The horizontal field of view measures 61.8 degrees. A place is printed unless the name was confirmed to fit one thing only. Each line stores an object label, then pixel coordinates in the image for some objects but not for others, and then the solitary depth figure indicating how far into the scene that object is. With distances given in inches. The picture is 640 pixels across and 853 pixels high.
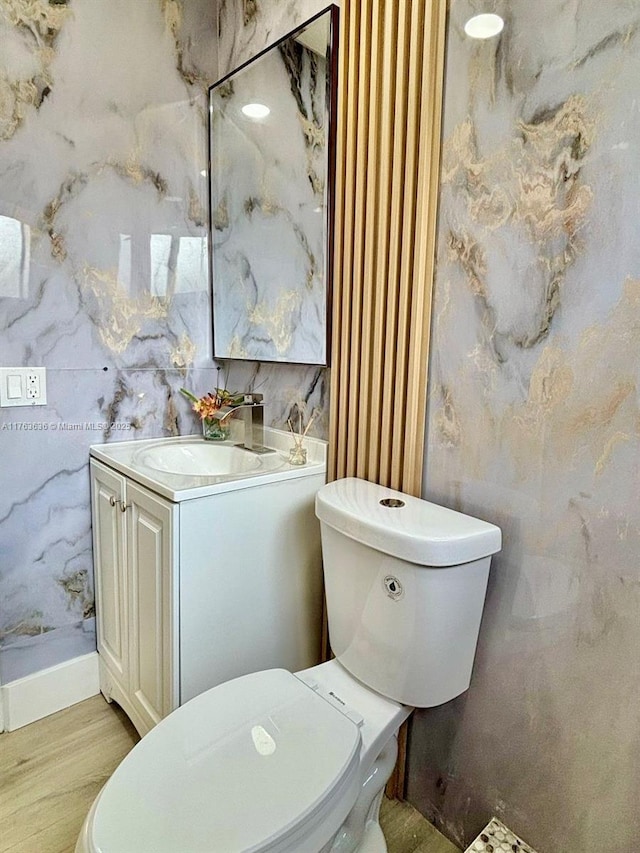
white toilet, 33.3
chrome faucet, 70.6
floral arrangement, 73.6
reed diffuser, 63.4
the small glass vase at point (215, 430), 74.0
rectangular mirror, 60.4
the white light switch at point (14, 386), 62.3
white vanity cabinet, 53.6
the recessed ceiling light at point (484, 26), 43.3
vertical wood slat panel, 48.9
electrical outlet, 63.6
